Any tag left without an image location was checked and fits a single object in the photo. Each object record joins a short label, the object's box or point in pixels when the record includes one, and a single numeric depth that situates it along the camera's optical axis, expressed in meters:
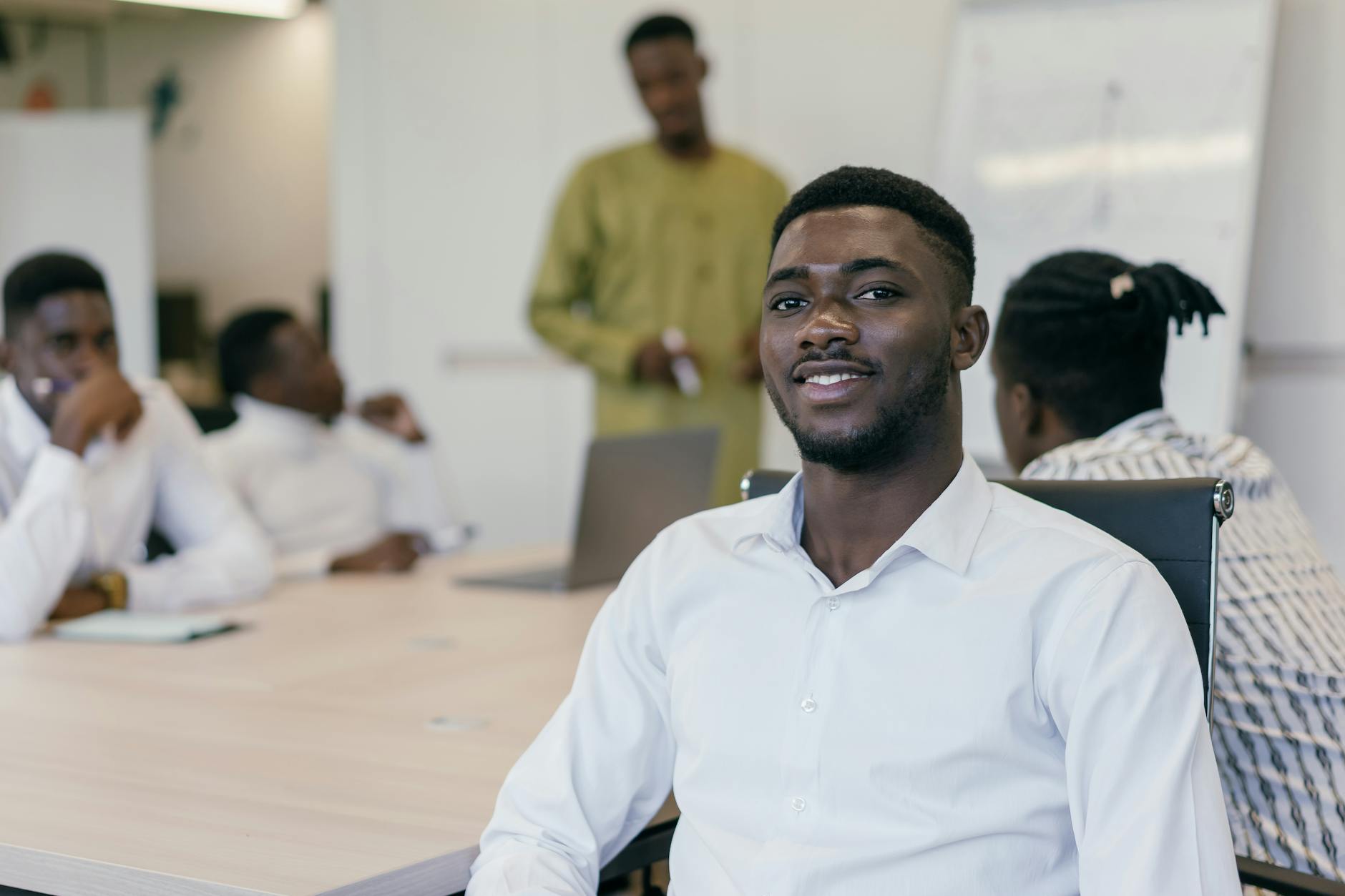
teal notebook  2.15
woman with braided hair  1.52
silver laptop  2.48
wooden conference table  1.21
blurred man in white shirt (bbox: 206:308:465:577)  3.07
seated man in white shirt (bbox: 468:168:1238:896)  1.08
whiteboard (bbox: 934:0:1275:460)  3.59
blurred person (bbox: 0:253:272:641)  2.30
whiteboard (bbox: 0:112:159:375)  6.41
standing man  3.69
